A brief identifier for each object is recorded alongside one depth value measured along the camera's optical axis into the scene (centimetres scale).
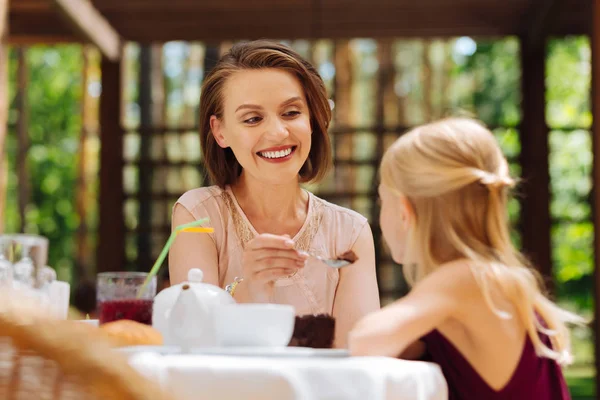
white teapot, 168
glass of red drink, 186
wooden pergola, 549
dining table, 150
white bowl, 169
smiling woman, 226
